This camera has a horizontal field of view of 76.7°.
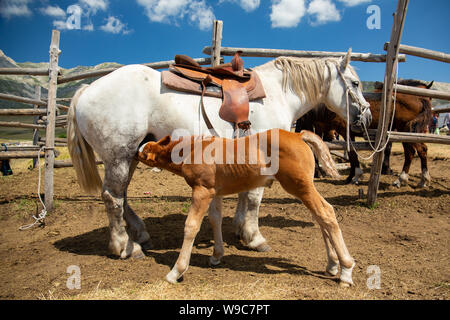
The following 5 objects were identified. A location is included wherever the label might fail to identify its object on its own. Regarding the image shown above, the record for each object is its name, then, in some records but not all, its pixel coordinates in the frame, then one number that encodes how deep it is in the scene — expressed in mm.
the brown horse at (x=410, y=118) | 6656
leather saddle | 3291
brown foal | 2588
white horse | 3141
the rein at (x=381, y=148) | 4887
